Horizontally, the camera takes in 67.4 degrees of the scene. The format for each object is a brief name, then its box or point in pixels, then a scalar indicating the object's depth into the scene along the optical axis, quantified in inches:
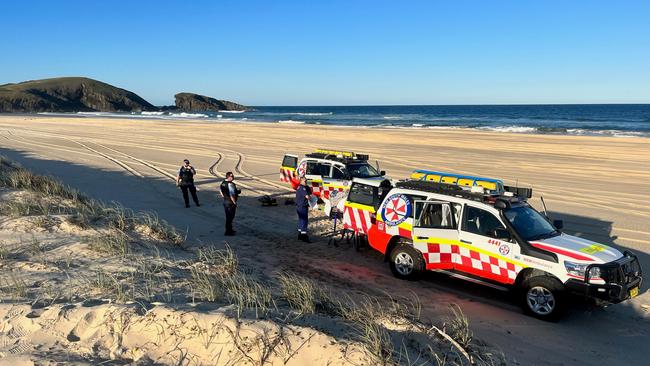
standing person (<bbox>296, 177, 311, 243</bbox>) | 470.9
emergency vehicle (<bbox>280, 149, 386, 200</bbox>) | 590.6
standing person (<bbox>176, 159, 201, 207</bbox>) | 594.9
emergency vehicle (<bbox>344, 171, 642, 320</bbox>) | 296.4
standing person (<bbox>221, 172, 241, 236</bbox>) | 470.0
